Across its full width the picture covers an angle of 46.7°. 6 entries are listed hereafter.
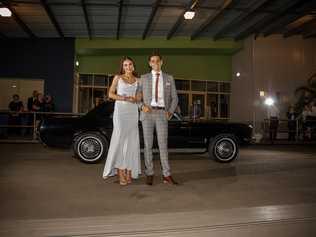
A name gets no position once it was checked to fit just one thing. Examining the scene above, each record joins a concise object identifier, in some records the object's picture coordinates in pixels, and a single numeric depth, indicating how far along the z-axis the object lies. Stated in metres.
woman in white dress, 5.46
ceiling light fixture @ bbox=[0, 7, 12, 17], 14.09
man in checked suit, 5.31
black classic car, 7.91
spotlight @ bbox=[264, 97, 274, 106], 19.39
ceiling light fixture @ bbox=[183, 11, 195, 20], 14.53
